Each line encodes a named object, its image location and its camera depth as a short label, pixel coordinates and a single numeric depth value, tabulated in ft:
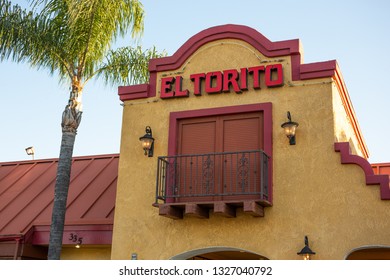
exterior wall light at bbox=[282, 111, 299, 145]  37.29
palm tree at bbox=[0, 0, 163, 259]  45.60
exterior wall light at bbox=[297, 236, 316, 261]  34.55
